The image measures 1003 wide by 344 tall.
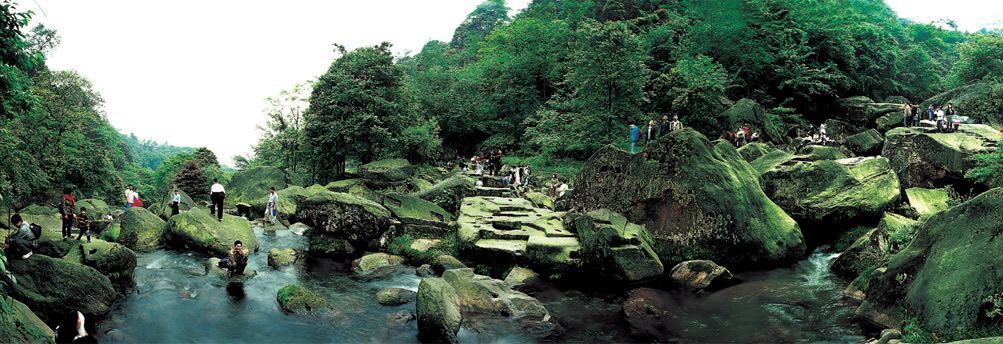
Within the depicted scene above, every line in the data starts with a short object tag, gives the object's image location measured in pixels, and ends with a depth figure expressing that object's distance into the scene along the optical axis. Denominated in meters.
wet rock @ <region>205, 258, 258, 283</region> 16.86
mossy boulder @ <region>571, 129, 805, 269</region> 18.03
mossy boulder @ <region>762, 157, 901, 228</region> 19.88
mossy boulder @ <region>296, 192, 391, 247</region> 21.09
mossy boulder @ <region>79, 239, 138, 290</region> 14.62
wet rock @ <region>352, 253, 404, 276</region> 18.72
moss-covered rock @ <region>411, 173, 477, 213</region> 27.36
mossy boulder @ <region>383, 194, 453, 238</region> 22.92
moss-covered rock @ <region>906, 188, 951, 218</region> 19.69
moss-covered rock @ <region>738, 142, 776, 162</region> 27.61
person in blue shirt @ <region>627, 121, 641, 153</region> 24.44
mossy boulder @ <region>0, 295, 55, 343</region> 8.26
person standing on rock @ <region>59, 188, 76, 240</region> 17.05
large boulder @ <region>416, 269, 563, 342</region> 12.70
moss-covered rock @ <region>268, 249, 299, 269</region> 19.00
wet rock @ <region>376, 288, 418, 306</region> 15.38
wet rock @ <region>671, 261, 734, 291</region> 16.31
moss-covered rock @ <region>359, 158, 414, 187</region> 31.94
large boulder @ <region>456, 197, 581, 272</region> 17.34
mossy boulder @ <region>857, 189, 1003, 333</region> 9.85
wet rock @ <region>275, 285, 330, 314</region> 14.50
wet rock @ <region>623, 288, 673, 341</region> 13.33
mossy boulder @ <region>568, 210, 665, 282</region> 16.55
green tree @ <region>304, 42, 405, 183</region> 33.69
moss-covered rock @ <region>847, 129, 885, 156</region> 30.83
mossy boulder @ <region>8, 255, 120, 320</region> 12.21
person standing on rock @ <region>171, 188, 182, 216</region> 23.06
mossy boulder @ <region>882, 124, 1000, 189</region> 22.12
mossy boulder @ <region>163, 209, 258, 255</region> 19.36
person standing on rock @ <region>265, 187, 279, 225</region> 24.52
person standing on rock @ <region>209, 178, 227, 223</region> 20.84
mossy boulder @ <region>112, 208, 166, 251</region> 19.95
